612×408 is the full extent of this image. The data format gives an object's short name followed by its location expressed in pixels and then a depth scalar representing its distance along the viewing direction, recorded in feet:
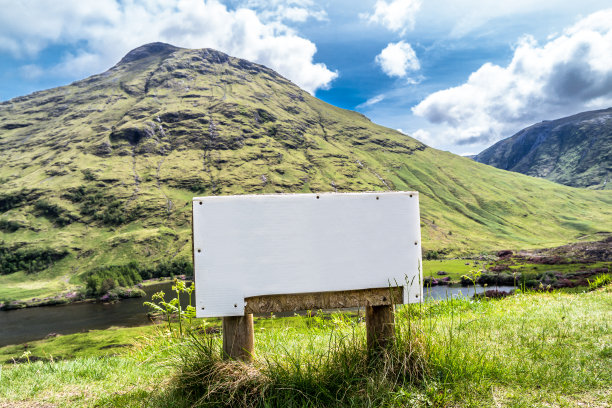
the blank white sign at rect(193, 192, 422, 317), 13.00
